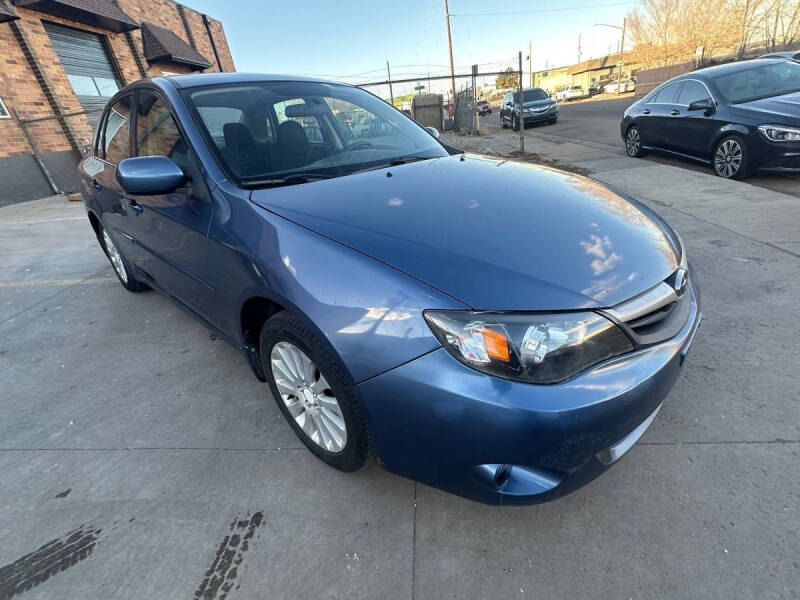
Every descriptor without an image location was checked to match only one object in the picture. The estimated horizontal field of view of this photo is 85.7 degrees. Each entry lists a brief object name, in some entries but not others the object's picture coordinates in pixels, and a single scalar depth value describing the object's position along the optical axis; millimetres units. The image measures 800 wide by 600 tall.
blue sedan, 1285
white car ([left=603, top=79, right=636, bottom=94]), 41812
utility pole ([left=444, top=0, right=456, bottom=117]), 30433
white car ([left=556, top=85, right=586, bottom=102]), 48138
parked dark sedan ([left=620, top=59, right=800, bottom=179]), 5395
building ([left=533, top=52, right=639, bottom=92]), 60031
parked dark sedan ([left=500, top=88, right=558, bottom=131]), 17422
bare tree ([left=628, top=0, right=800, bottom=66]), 25781
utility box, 17688
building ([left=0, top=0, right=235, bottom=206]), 9367
